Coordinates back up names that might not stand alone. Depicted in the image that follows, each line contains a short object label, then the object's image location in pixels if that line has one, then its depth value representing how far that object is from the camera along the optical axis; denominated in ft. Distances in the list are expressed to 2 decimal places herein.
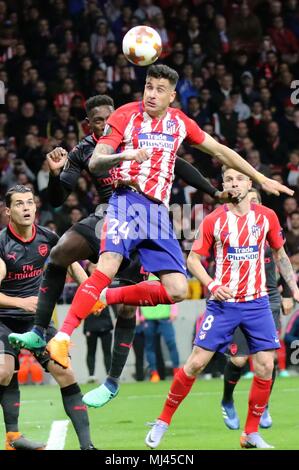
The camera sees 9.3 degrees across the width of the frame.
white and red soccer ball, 47.16
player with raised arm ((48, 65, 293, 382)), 44.54
